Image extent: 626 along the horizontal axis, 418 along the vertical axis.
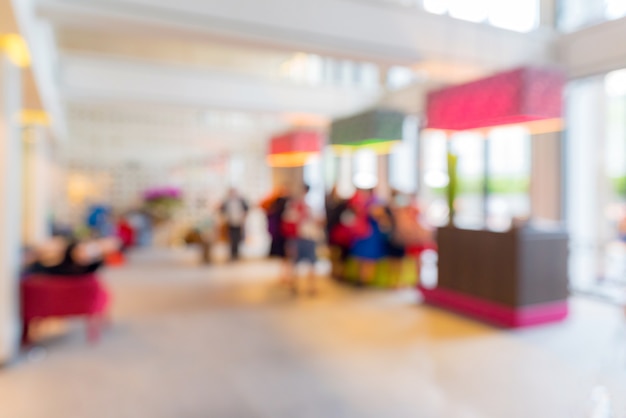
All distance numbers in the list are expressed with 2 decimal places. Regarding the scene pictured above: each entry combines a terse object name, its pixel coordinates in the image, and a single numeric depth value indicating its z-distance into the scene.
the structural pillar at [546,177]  6.45
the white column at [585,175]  5.20
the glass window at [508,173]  6.93
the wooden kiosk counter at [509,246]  4.52
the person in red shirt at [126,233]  11.14
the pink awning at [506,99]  4.44
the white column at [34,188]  7.54
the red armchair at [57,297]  4.22
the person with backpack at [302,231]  6.28
